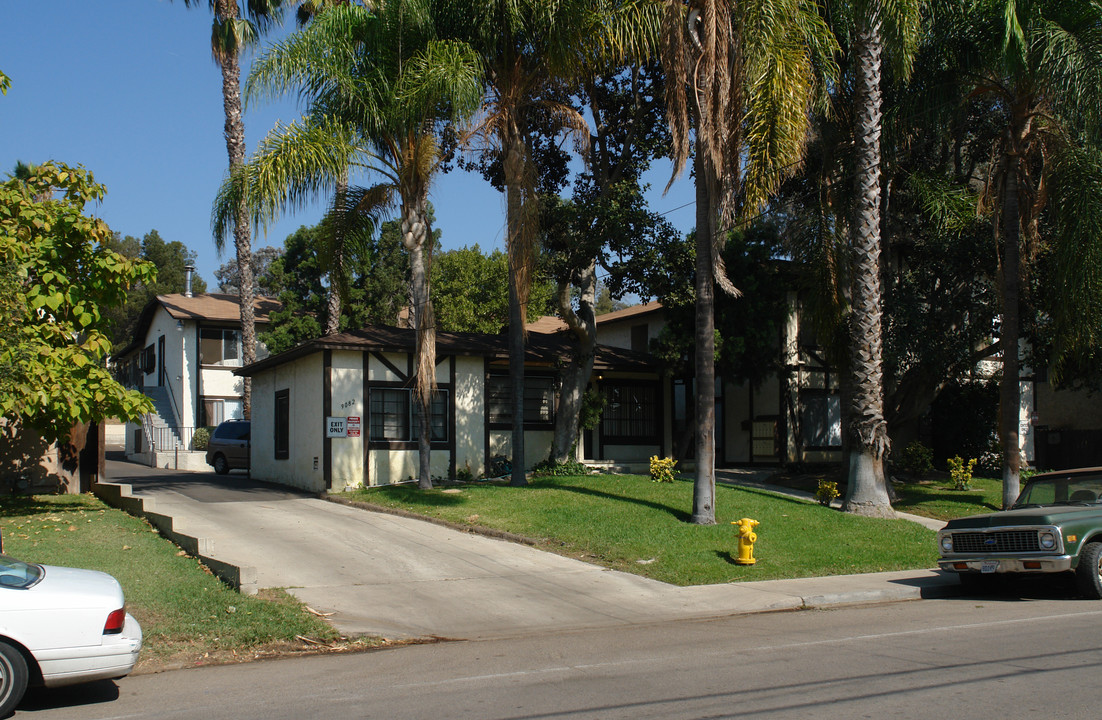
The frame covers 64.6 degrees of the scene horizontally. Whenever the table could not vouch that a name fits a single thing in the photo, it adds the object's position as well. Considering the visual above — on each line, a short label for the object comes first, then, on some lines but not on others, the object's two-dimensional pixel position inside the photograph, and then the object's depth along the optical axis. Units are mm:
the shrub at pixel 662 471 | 19844
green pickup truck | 10398
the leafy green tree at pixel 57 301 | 12469
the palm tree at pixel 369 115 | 16391
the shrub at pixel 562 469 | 21531
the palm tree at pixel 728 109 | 13898
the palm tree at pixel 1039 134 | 15344
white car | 5902
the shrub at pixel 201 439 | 34531
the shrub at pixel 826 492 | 17484
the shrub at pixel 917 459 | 22844
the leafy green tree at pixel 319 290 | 35594
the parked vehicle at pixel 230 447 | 28828
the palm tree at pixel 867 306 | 16344
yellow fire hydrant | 12586
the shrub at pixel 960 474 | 20625
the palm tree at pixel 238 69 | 29031
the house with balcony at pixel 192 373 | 36625
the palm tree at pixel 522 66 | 16719
